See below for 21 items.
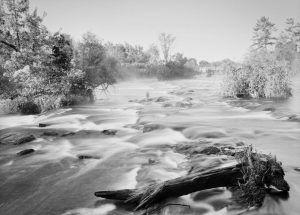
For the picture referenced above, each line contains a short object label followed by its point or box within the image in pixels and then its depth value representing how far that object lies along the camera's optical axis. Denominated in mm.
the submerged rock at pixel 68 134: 11463
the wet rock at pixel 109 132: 11500
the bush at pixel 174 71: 67894
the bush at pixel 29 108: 18953
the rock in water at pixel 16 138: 10219
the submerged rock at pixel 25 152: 8620
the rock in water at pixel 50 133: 11539
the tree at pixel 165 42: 77994
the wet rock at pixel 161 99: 23312
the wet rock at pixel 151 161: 7229
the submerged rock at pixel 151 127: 11644
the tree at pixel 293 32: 70562
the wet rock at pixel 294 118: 12314
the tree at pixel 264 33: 72500
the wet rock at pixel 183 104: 19228
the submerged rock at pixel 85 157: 8180
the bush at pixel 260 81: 20016
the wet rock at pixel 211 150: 7288
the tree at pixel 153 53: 78106
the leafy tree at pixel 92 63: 23969
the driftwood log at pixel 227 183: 4766
